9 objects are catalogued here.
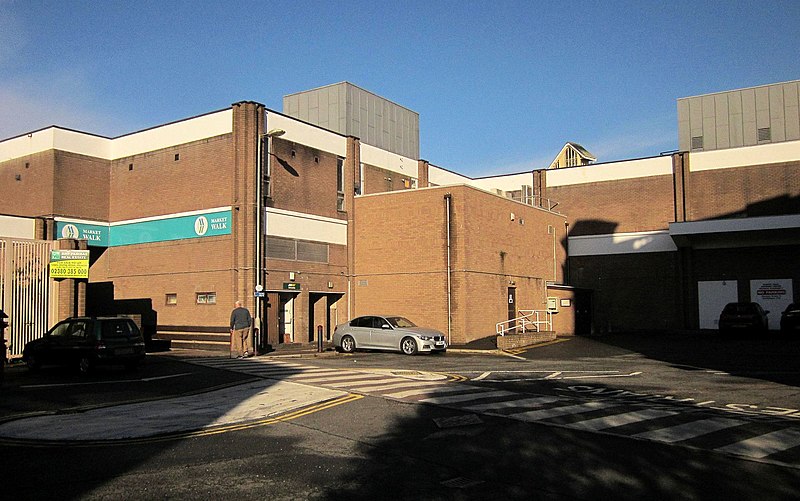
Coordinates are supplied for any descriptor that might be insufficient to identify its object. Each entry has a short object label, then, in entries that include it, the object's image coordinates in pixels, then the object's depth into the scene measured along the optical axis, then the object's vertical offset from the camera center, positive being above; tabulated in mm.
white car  25344 -1668
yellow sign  22016 +994
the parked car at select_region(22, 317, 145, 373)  17859 -1339
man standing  23641 -1243
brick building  29062 +2894
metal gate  21297 +198
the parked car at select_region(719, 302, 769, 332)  30875 -1302
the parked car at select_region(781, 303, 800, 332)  29375 -1293
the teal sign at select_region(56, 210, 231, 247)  28953 +2856
